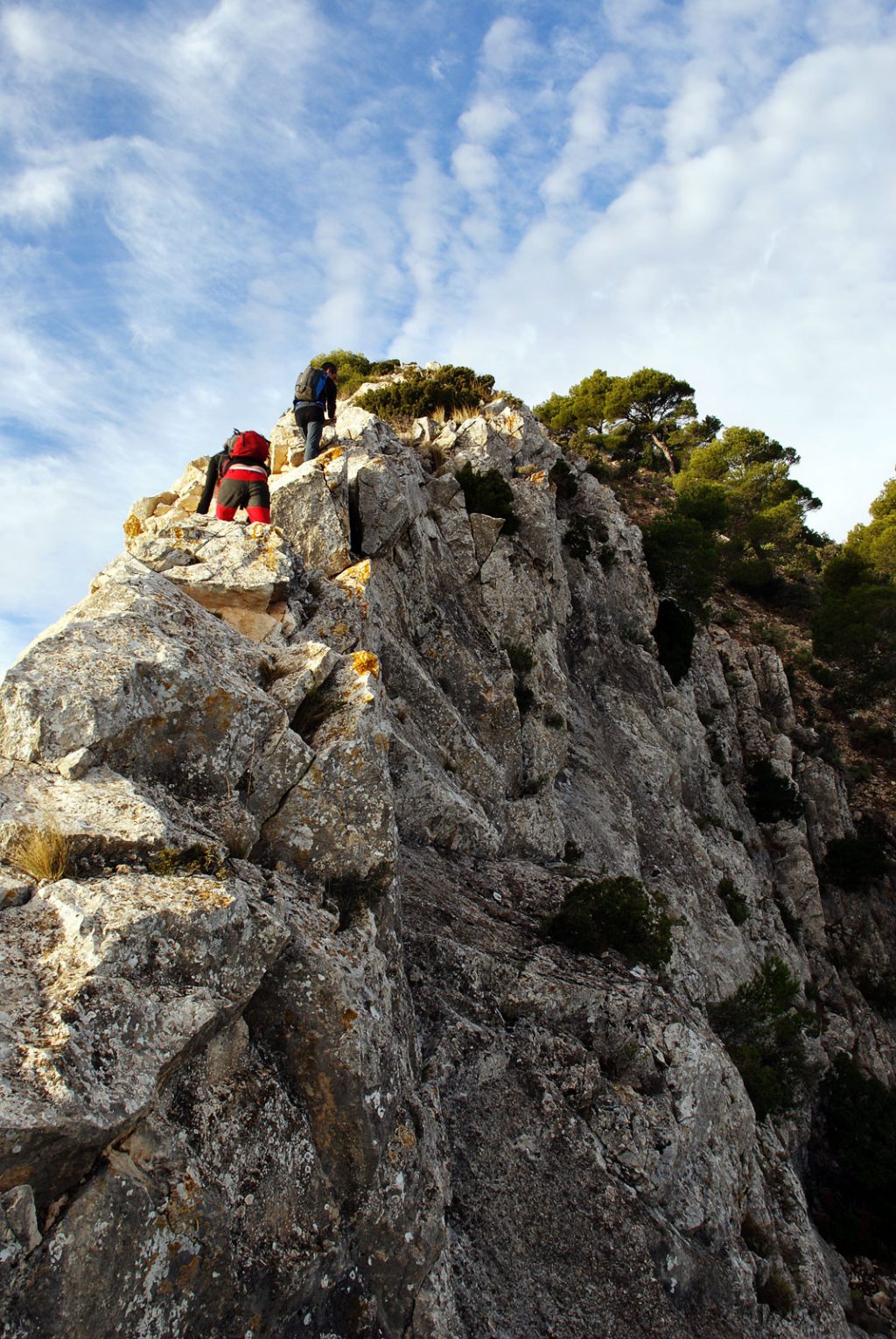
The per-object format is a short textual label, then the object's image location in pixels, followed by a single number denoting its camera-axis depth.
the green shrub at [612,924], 11.82
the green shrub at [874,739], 36.00
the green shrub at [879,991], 26.06
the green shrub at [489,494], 21.16
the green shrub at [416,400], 26.66
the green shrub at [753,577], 44.97
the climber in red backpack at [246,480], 12.30
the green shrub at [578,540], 27.06
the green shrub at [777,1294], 9.86
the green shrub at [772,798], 29.41
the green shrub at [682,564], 33.53
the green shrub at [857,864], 28.94
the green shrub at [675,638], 29.12
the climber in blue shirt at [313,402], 16.05
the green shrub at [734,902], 21.94
